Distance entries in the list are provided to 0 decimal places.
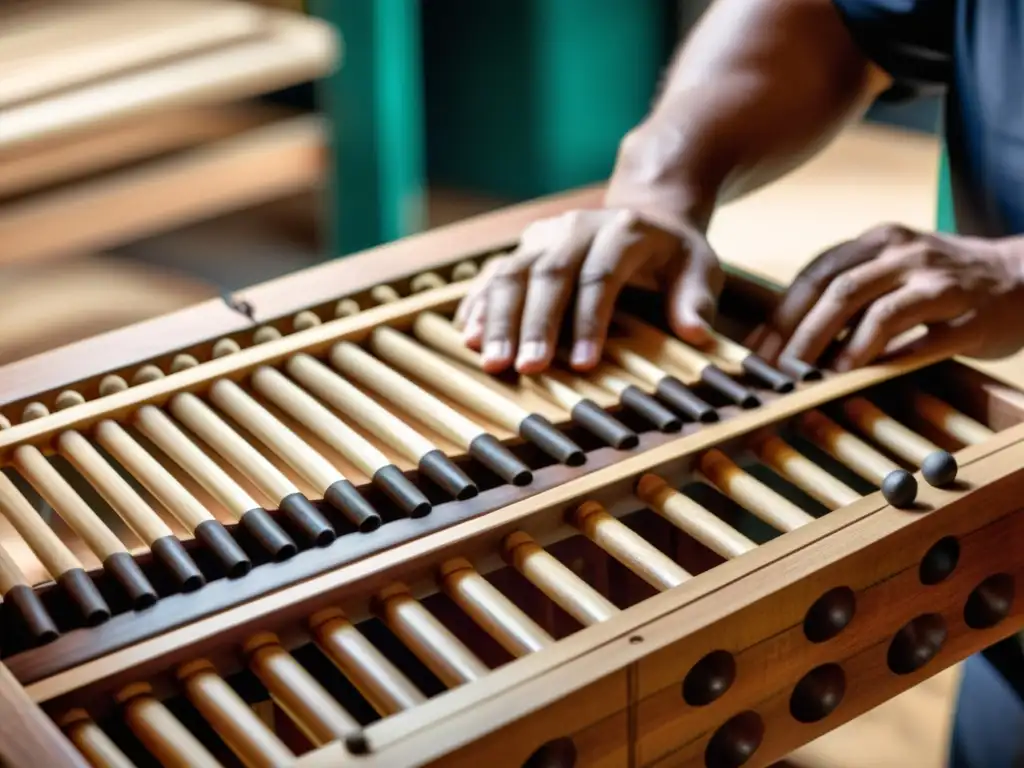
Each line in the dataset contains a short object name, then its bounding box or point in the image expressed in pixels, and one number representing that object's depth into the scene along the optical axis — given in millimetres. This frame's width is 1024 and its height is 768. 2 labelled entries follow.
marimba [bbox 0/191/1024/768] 771
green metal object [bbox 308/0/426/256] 2709
